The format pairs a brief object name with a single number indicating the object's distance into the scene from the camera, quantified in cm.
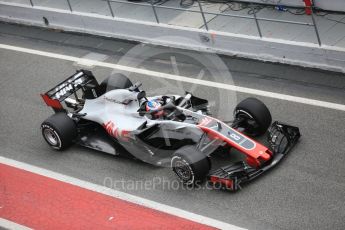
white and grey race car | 1750
